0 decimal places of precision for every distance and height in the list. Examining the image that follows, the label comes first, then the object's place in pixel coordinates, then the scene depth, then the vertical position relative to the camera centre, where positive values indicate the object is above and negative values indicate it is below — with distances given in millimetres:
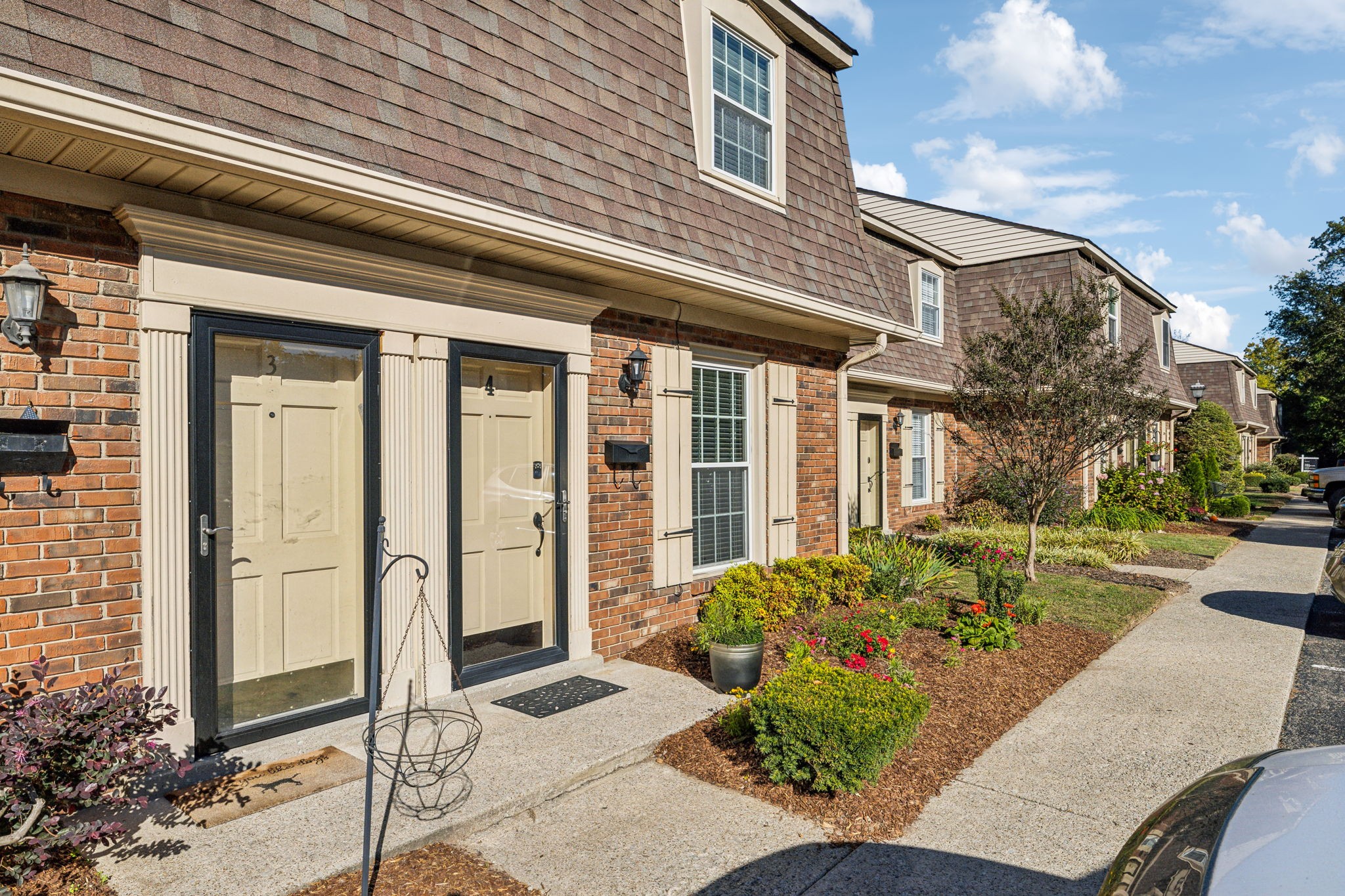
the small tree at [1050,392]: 8984 +683
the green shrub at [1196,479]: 19266 -759
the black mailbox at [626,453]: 6277 +29
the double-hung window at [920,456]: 14875 -58
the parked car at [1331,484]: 19223 -904
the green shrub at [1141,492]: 16703 -912
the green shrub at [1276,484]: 30378 -1423
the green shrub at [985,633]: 6746 -1559
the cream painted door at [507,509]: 5473 -367
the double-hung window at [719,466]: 7305 -103
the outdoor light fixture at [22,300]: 3422 +713
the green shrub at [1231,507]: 19066 -1427
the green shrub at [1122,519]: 14562 -1313
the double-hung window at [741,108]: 6992 +3129
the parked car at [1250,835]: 1619 -873
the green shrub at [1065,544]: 11625 -1467
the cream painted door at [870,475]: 13570 -363
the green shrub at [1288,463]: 41000 -843
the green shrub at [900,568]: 7957 -1214
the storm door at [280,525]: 4191 -361
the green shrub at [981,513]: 14984 -1180
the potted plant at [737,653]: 5270 -1317
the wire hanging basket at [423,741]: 4031 -1580
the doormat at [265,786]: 3668 -1597
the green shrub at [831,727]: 3838 -1354
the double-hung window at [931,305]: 14617 +2756
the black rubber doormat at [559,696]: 5078 -1595
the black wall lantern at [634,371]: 6383 +688
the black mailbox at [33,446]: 3484 +82
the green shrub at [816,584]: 7141 -1225
